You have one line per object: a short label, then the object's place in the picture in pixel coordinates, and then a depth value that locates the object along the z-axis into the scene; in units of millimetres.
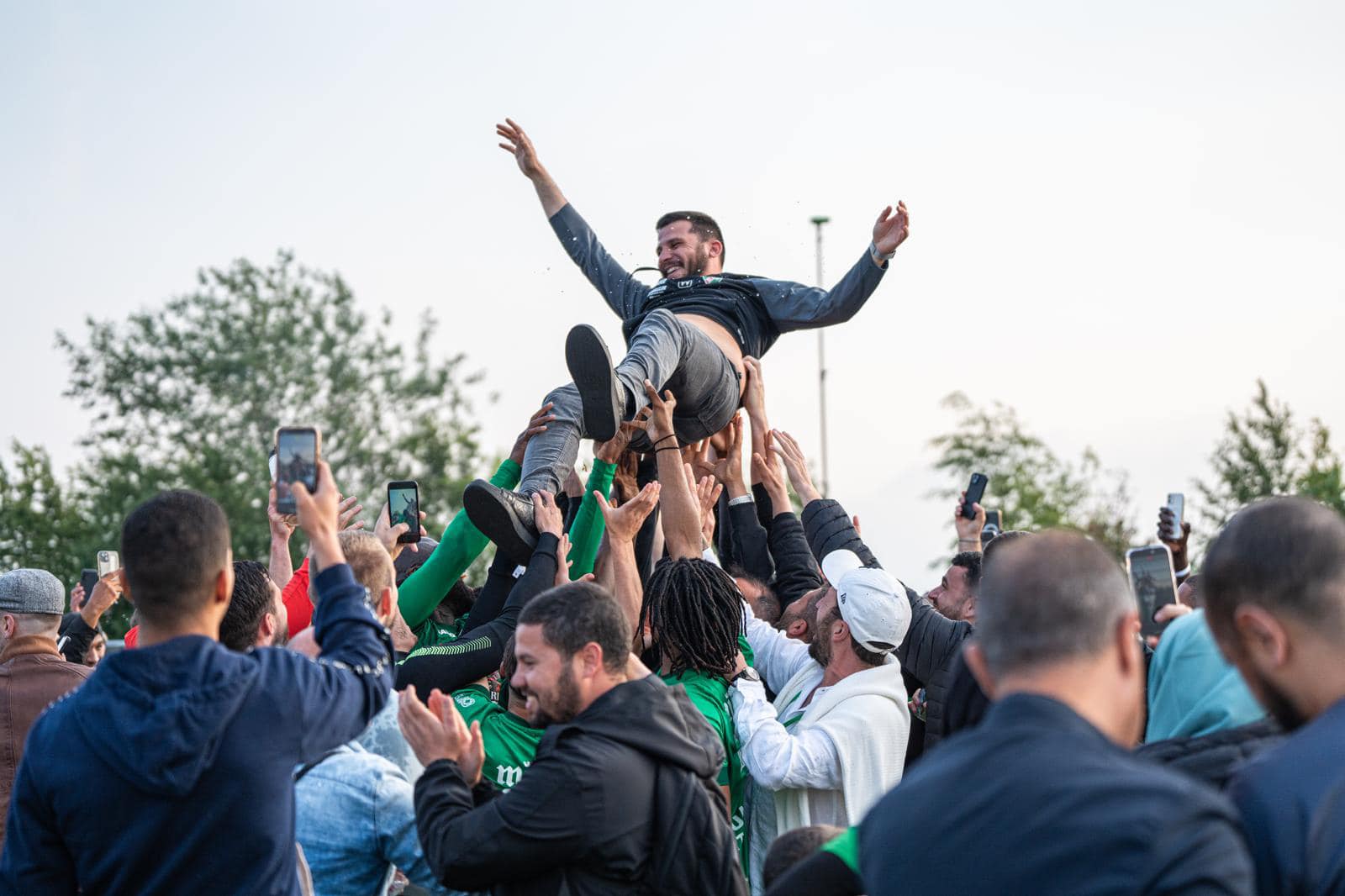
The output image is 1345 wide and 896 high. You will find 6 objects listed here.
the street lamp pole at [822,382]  30781
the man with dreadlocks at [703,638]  4613
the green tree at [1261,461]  24641
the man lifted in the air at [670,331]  5480
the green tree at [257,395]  37938
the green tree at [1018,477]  30078
